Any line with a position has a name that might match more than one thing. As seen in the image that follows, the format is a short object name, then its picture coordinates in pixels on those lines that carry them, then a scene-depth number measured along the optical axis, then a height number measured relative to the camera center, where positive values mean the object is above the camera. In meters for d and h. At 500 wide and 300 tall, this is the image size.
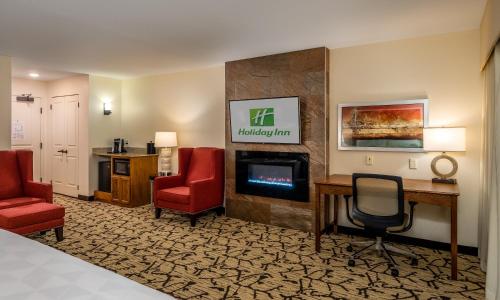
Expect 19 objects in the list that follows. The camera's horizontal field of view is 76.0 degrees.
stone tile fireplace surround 4.33 +0.43
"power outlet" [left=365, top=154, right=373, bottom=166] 4.11 -0.24
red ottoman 3.51 -0.89
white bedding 1.32 -0.63
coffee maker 6.58 -0.12
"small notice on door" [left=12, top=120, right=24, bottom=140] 6.76 +0.22
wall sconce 6.52 +0.66
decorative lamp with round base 3.28 -0.02
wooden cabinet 5.73 -0.77
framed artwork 3.79 +0.19
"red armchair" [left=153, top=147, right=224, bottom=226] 4.67 -0.71
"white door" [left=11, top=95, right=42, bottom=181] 6.77 +0.27
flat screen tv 4.47 +0.30
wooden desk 2.96 -0.53
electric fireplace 4.52 -0.51
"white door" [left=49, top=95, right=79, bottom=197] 6.59 -0.07
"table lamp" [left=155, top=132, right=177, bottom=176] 5.71 -0.12
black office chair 3.08 -0.66
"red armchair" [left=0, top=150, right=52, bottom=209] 4.23 -0.56
